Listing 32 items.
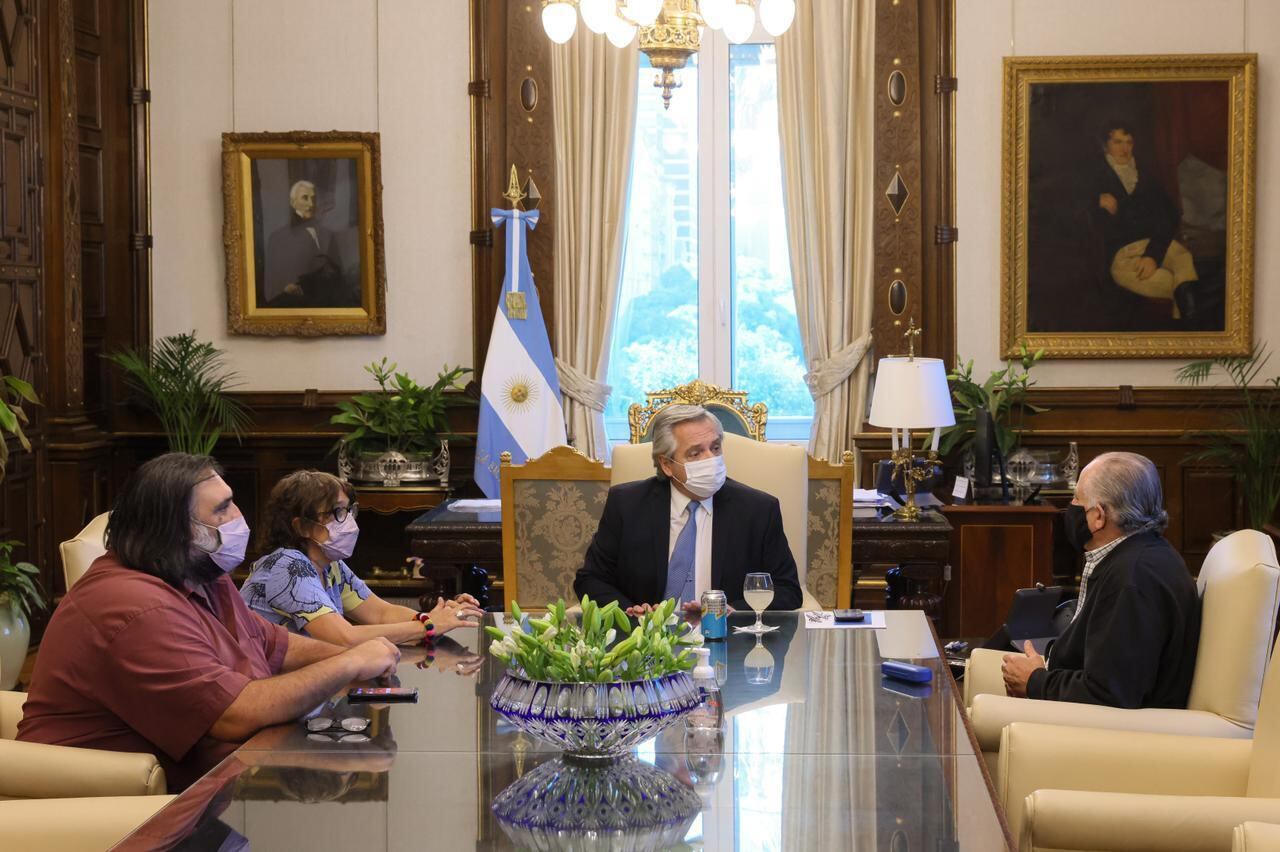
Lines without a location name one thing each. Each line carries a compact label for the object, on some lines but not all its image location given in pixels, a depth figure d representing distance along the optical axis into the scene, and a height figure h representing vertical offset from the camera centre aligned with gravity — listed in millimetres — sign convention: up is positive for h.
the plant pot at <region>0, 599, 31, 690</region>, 5707 -1029
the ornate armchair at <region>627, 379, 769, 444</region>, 6512 -140
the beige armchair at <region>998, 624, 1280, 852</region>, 2748 -832
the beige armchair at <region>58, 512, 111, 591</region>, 3625 -438
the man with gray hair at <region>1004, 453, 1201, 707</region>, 3445 -565
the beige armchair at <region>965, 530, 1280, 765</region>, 3311 -680
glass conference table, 2273 -708
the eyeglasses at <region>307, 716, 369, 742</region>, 2855 -701
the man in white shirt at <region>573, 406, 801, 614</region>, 4516 -490
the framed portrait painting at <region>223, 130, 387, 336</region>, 8148 +808
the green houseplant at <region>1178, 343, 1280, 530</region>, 7547 -334
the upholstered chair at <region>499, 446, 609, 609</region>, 5383 -533
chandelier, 5402 +1363
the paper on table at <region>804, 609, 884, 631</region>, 3908 -672
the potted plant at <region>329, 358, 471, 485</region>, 7785 -318
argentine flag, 7766 -32
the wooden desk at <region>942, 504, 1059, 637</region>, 6520 -836
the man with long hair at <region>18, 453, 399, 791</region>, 2891 -556
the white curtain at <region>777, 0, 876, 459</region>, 7977 +1010
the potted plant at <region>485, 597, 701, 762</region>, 2367 -510
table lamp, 6090 -105
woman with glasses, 3678 -476
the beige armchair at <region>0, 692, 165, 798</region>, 2867 -786
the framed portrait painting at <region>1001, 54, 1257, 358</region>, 7809 +915
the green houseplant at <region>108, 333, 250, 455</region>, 7910 -81
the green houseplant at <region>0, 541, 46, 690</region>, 5723 -933
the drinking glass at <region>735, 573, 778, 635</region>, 3689 -546
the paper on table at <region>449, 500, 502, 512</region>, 6059 -543
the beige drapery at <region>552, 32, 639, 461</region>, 8047 +953
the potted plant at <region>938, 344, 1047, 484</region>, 7644 -147
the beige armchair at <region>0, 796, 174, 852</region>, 2646 -817
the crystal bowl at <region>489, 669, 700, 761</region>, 2363 -545
